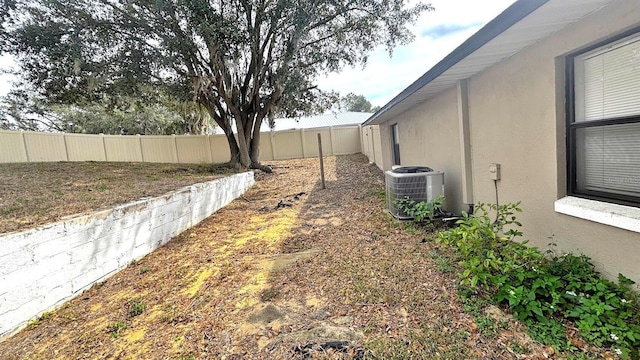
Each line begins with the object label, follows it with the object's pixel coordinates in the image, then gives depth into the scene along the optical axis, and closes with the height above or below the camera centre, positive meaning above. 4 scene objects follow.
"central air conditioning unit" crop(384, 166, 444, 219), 4.43 -0.63
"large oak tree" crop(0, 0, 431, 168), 7.40 +3.63
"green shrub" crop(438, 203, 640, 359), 1.82 -1.19
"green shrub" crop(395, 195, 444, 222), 4.25 -0.95
